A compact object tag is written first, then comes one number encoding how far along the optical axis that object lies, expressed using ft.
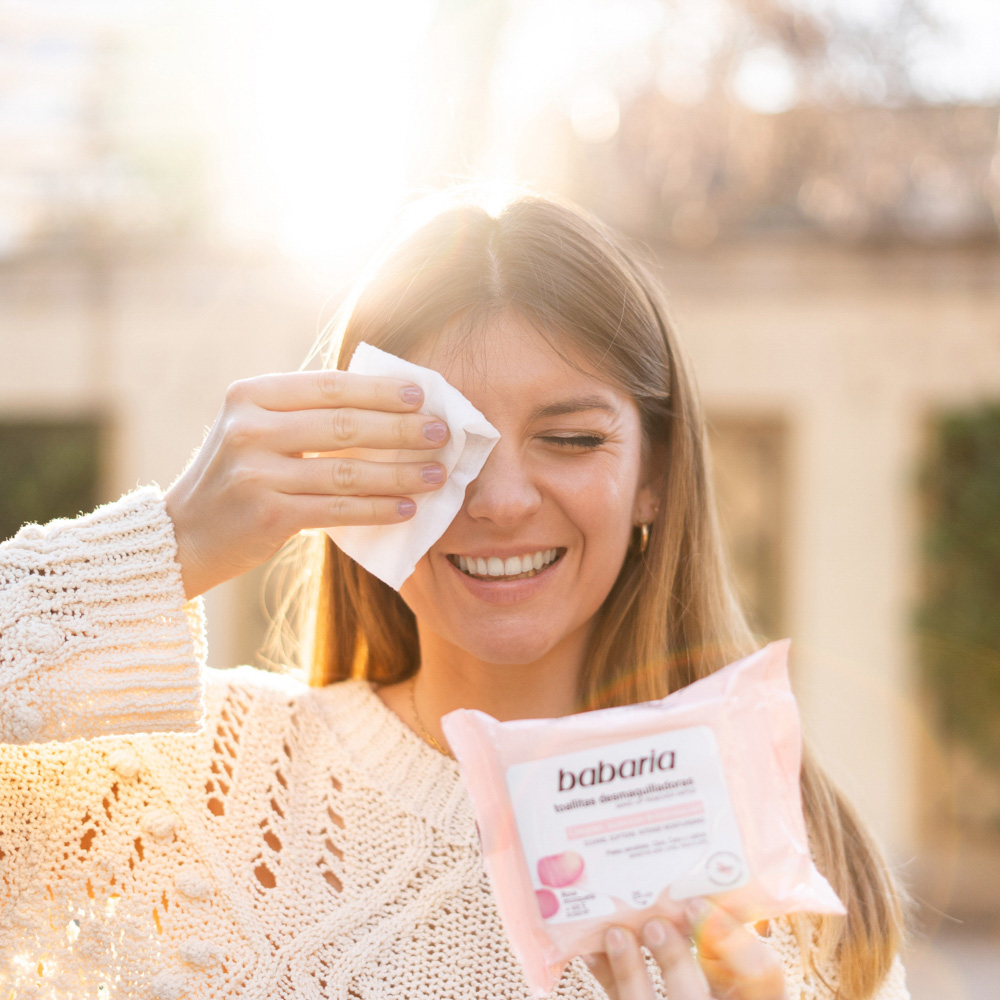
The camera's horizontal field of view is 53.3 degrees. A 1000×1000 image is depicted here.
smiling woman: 5.00
